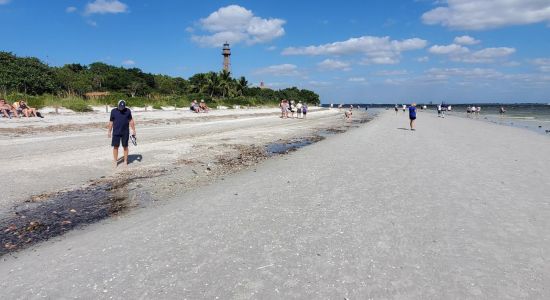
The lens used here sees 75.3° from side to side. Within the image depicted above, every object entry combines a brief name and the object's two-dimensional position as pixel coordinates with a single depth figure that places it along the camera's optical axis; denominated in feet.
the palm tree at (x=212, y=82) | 223.51
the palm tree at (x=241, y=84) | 244.63
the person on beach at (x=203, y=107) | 135.53
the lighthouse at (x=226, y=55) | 352.69
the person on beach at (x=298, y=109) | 133.90
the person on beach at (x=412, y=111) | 82.33
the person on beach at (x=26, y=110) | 74.76
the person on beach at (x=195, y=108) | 127.63
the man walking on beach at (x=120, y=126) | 34.17
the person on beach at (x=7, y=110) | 71.58
